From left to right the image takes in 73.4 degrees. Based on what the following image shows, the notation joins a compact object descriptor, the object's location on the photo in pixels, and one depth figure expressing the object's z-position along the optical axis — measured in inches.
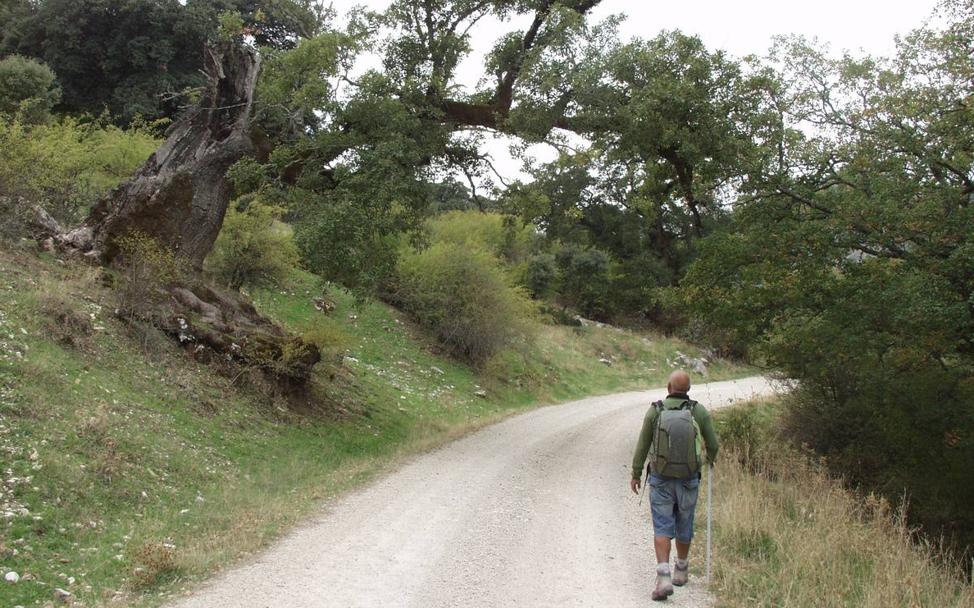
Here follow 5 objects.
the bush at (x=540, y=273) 1507.1
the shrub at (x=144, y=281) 429.7
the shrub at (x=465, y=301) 925.8
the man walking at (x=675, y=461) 210.1
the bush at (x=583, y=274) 1640.0
